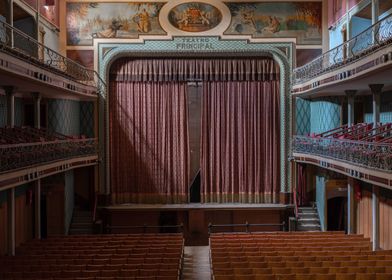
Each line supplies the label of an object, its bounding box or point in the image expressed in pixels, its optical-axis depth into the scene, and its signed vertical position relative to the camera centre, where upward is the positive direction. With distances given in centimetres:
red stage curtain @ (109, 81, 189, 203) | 2156 -39
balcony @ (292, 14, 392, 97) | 1204 +162
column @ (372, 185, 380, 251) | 1519 -250
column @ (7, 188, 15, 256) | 1487 -249
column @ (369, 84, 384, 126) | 1518 +85
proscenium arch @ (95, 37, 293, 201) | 2080 +295
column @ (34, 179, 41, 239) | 1681 -234
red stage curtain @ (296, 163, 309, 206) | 2097 -227
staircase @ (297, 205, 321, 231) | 1988 -327
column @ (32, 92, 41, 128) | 1736 +79
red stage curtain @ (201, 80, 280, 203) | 2162 -39
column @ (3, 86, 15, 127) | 1532 +82
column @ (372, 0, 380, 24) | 1569 +346
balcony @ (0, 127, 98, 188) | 1260 -59
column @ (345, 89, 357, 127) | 1750 +89
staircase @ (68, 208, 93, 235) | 2014 -337
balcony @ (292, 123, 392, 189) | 1220 -59
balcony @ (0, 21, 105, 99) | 1222 +163
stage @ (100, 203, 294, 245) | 2066 -322
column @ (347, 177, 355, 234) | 1717 -229
